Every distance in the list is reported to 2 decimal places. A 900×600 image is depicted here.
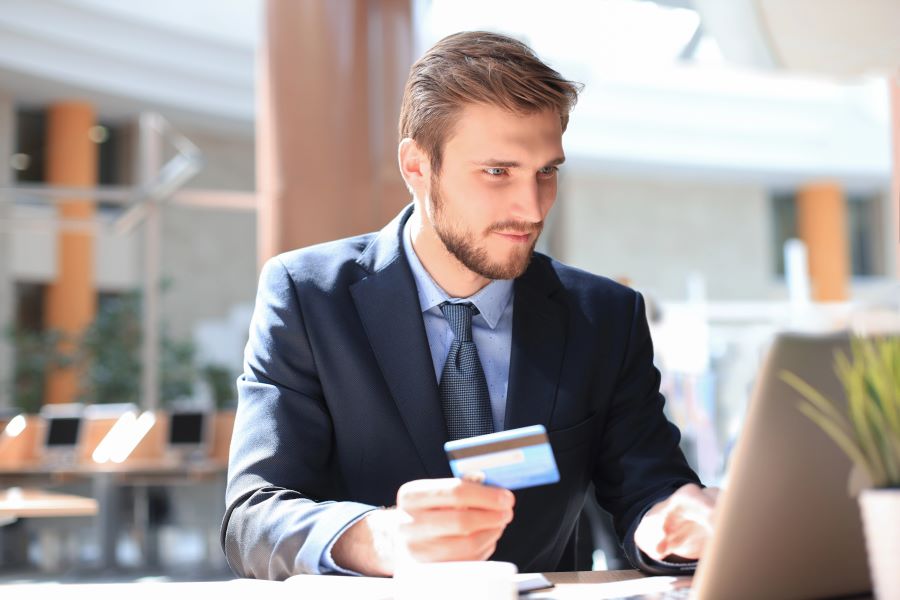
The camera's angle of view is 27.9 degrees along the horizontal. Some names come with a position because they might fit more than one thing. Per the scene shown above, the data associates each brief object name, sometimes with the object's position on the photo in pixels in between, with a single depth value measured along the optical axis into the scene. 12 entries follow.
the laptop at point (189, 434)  7.64
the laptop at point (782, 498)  1.29
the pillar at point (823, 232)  17.73
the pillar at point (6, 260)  12.18
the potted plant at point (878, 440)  1.19
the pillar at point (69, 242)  12.50
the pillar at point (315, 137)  3.59
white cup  1.32
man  1.75
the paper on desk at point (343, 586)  1.43
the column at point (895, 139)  2.19
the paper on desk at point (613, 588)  1.44
